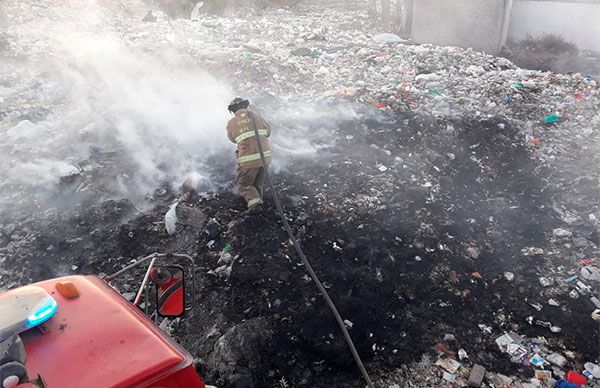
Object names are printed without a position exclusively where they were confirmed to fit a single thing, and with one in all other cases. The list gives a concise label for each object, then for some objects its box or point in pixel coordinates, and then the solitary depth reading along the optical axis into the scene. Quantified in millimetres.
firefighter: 4355
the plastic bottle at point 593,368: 2988
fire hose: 2512
